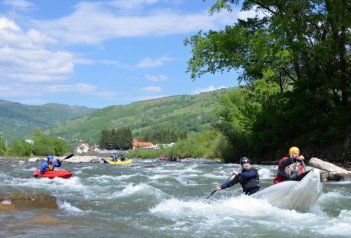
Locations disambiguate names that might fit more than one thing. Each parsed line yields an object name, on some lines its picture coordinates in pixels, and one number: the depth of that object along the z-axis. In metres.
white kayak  11.08
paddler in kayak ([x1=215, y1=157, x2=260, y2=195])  12.34
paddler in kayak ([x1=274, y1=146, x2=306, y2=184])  11.57
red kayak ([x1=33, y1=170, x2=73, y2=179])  23.26
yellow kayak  48.04
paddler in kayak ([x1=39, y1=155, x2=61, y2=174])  24.01
